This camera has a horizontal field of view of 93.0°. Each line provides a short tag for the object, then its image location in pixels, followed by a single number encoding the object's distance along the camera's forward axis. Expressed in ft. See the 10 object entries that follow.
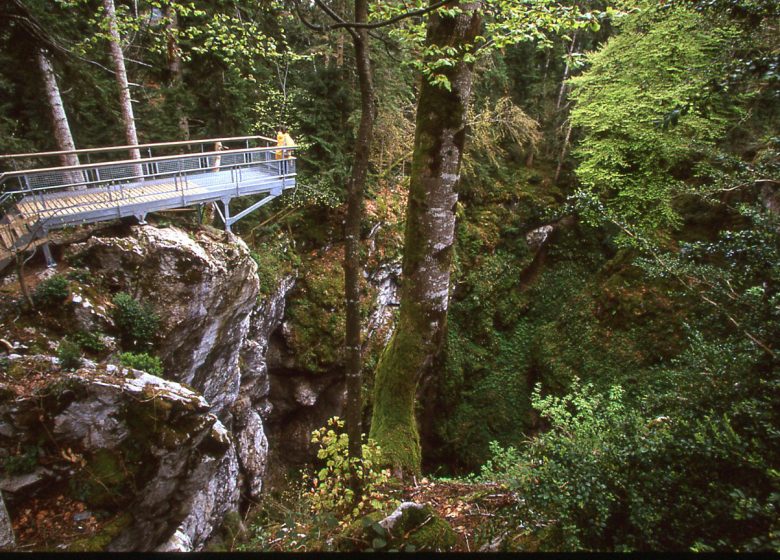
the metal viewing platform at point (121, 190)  19.08
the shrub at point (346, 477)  12.35
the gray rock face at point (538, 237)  51.49
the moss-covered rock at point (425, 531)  8.61
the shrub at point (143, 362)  16.85
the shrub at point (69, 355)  15.10
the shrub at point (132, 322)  19.21
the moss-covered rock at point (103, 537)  12.98
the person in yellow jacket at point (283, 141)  32.33
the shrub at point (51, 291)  17.38
